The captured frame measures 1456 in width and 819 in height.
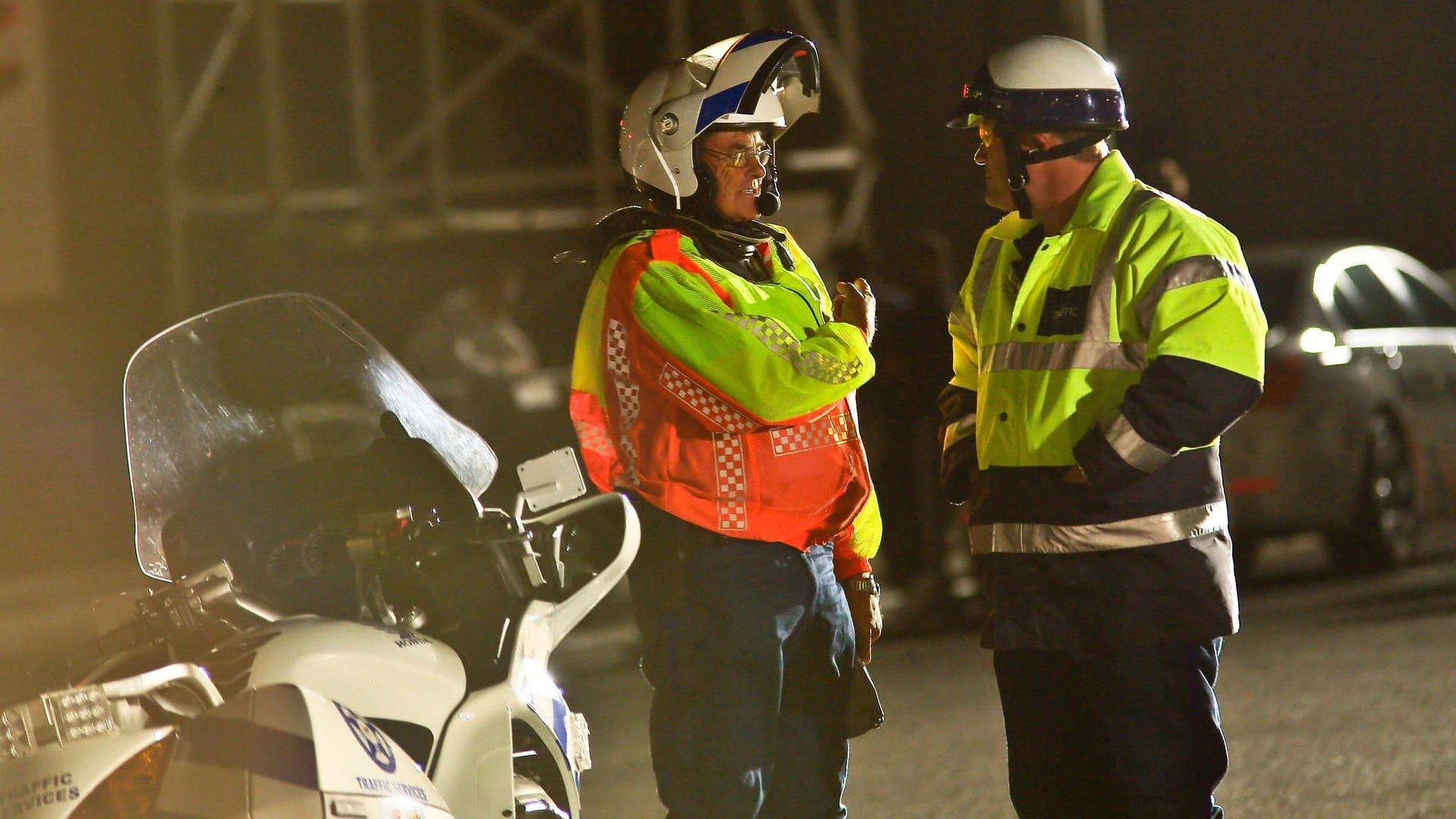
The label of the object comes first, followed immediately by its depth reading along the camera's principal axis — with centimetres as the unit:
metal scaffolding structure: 3125
